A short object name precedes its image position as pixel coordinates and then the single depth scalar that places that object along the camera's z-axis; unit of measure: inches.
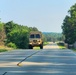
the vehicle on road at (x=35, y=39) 2687.0
